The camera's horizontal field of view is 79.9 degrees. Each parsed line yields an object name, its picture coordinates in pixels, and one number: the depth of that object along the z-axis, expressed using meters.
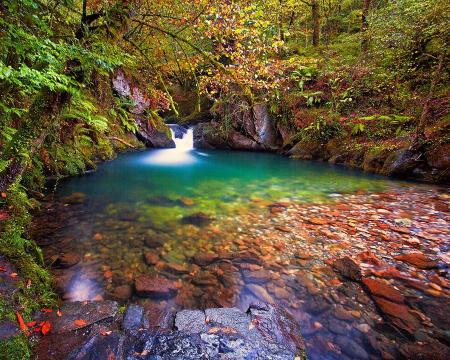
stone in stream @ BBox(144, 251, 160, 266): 3.77
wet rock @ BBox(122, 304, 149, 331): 2.36
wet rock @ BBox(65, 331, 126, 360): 1.93
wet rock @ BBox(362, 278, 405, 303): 3.03
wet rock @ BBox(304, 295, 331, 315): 2.88
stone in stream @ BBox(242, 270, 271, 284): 3.40
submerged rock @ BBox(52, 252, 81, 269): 3.58
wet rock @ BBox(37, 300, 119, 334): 2.23
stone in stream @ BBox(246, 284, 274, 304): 3.10
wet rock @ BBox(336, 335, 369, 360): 2.34
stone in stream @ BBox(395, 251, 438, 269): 3.64
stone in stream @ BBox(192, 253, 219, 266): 3.78
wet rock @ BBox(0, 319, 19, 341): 1.85
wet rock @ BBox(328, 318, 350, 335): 2.59
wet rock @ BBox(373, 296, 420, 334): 2.64
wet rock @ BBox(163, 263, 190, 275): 3.56
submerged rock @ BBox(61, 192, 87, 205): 6.10
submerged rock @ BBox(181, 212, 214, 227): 5.11
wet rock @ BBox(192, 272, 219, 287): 3.34
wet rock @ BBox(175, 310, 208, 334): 2.32
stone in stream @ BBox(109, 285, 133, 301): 3.03
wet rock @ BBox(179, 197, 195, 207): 6.26
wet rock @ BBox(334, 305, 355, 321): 2.76
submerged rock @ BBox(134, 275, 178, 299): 3.11
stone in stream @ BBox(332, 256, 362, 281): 3.43
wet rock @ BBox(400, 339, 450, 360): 2.29
